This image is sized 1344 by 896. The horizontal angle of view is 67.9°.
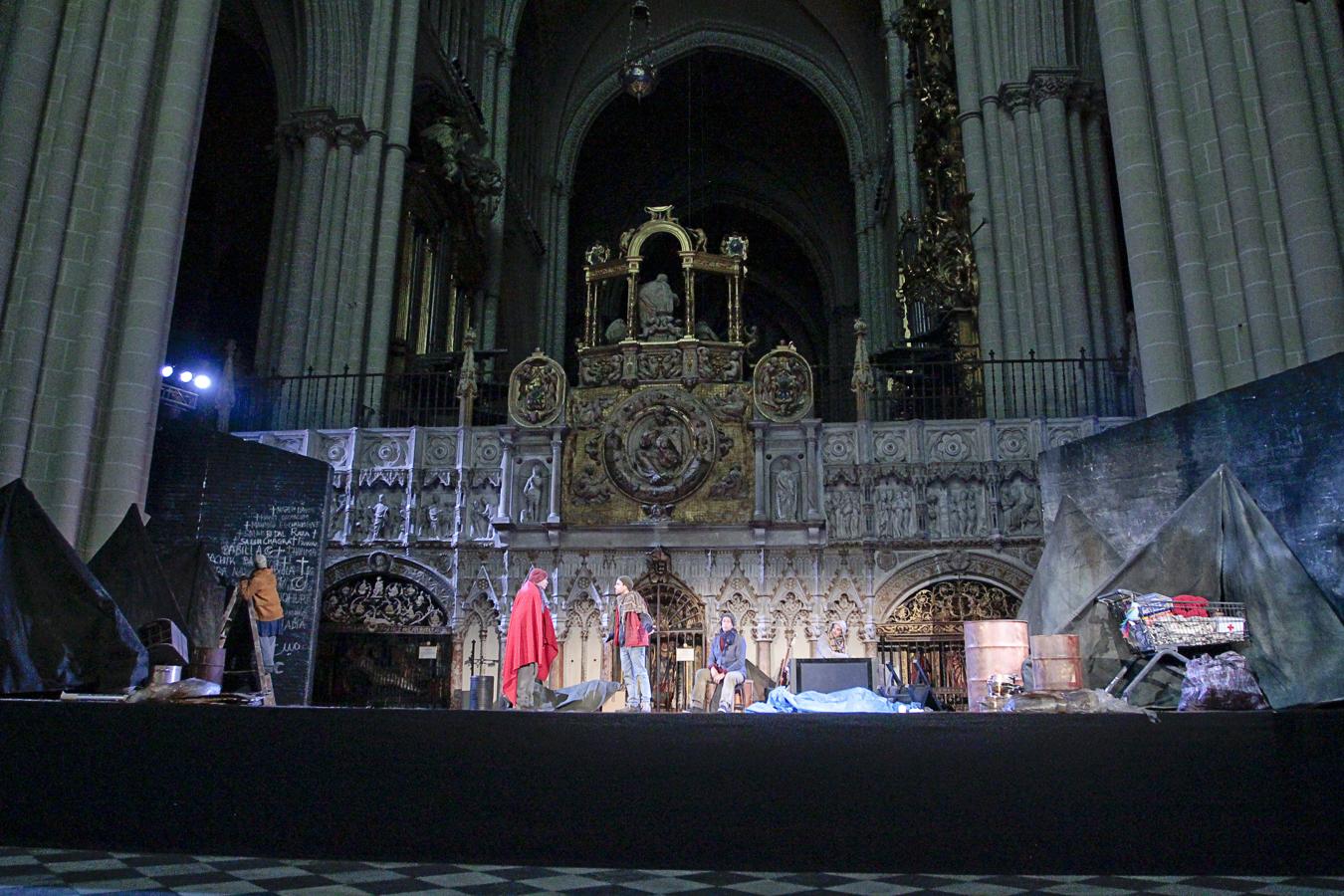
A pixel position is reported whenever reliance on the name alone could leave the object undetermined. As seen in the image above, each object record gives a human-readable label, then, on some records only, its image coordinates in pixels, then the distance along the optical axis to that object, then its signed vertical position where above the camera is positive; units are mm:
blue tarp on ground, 7457 -174
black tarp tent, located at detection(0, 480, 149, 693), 7074 +401
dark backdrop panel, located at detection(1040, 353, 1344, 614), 7340 +1826
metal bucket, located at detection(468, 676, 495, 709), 8430 -121
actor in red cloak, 9422 +375
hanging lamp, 21547 +12809
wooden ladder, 9708 +147
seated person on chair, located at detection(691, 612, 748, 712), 11555 +283
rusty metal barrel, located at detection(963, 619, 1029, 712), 7418 +209
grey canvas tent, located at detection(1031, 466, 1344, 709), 6410 +650
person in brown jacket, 11047 +873
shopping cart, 6539 +350
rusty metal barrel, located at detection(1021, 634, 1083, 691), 5984 +94
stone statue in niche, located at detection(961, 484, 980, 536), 14578 +2429
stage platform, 5043 -572
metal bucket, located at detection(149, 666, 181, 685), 6949 +1
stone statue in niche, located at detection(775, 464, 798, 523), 14891 +2691
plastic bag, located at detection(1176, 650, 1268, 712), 5629 -36
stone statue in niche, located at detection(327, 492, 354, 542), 15156 +2427
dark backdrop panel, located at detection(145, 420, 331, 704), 12164 +1990
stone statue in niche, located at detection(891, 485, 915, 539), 14711 +2390
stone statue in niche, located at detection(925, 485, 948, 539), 14656 +2441
